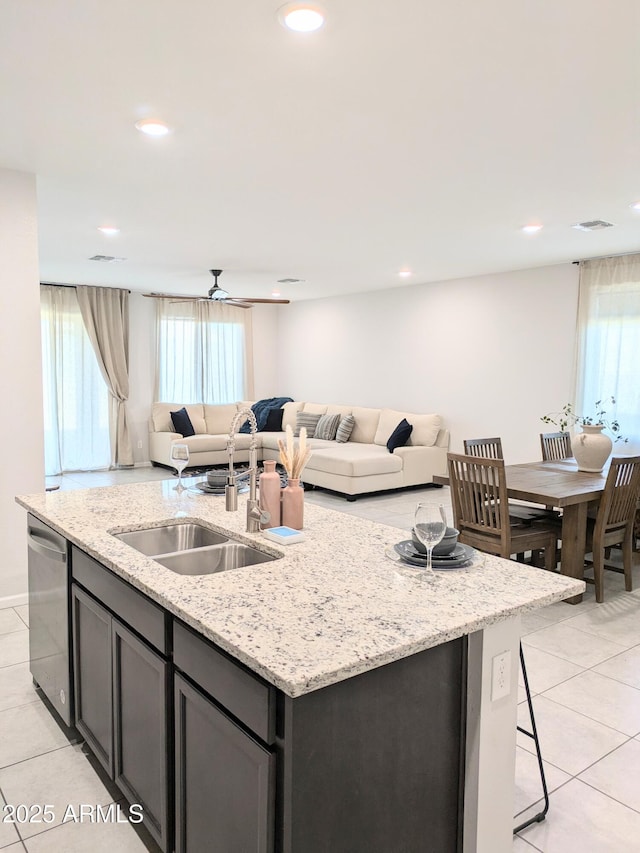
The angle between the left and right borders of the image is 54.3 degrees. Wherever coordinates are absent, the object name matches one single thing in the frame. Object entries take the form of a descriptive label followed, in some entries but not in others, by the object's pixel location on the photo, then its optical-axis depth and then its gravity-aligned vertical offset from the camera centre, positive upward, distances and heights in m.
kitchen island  1.28 -0.71
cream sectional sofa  7.18 -0.96
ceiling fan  6.72 +0.82
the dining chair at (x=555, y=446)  5.37 -0.60
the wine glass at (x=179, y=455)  2.92 -0.40
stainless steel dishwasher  2.42 -1.02
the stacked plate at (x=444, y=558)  1.90 -0.56
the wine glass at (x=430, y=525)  1.82 -0.44
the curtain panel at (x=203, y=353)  9.41 +0.29
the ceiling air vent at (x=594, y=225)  4.66 +1.16
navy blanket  9.64 -0.55
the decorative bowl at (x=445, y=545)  1.93 -0.53
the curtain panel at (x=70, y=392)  8.34 -0.32
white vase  4.60 -0.52
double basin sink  2.16 -0.65
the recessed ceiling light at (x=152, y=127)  2.87 +1.13
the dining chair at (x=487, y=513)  3.85 -0.88
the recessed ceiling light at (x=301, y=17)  1.96 +1.14
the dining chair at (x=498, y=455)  4.51 -0.62
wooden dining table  3.82 -0.72
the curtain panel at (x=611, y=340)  5.93 +0.37
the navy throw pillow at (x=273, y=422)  9.63 -0.77
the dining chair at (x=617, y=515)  4.01 -0.91
